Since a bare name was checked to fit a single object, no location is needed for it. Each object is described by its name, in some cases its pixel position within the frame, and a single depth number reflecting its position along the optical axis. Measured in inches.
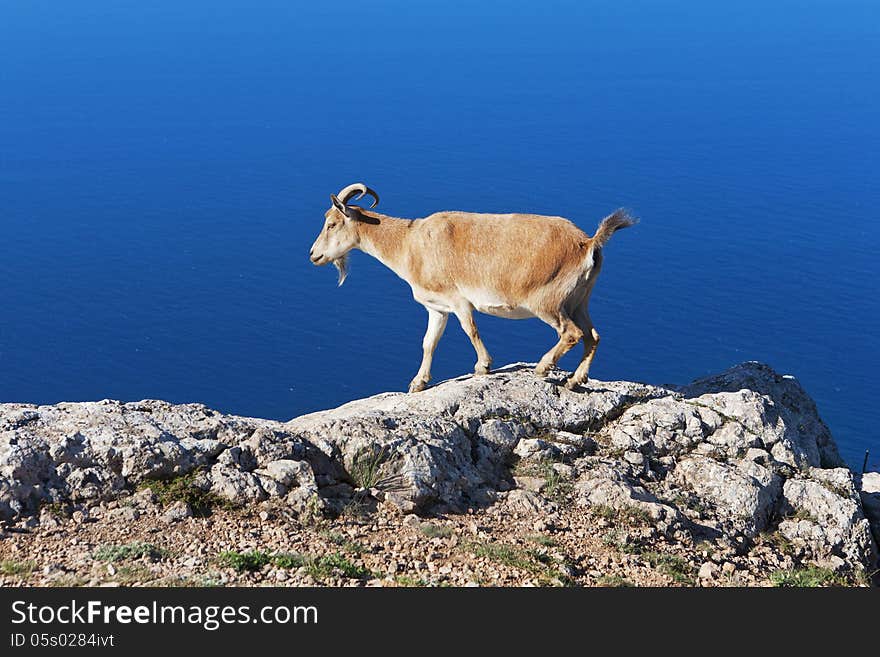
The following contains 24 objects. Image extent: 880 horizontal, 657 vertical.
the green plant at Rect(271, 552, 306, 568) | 419.8
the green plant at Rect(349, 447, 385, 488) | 499.5
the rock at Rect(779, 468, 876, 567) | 540.7
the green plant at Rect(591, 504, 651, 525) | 507.5
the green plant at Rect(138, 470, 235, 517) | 463.5
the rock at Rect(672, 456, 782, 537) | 539.5
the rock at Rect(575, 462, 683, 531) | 511.8
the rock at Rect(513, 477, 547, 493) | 527.8
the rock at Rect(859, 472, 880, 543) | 605.3
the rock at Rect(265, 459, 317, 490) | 483.5
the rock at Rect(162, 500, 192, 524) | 453.7
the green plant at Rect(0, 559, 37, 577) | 400.2
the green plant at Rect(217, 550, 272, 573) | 416.2
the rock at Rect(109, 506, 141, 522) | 450.9
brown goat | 622.8
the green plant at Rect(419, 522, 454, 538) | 468.8
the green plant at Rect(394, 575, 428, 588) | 417.7
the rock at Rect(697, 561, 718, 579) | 471.5
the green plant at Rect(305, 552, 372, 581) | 416.2
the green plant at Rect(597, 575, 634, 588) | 444.8
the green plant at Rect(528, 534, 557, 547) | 475.2
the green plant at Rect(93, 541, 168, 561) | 417.7
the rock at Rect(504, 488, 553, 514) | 508.1
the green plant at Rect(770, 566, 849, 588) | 480.4
